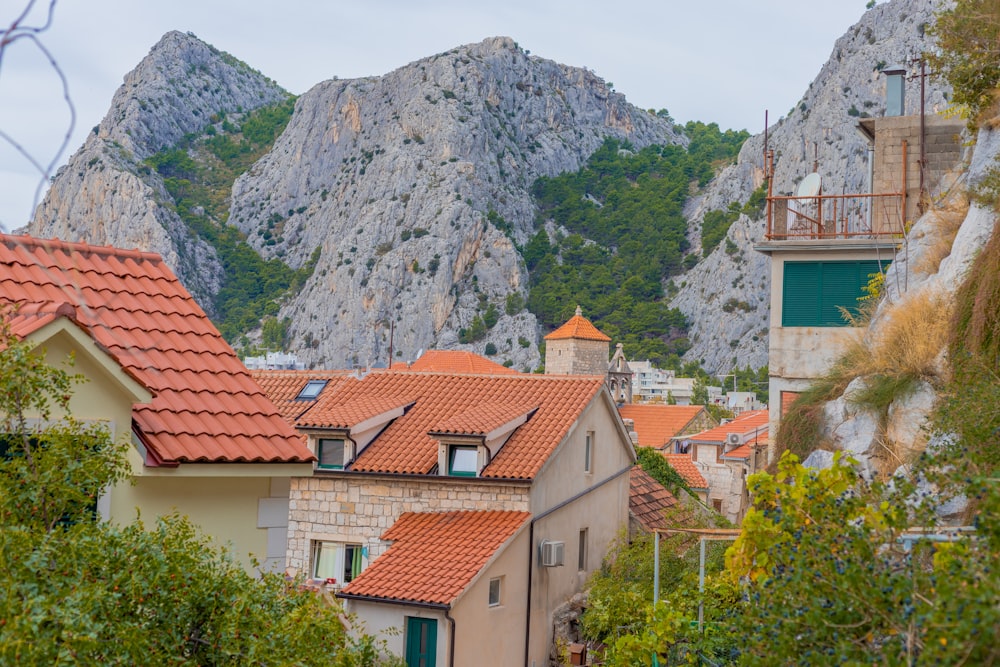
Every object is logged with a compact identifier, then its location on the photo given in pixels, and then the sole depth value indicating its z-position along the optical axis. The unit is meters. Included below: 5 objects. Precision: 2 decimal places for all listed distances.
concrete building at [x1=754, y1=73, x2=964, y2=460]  18.17
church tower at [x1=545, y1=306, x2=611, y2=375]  69.12
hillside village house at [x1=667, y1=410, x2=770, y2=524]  44.62
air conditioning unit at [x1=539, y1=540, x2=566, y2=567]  19.70
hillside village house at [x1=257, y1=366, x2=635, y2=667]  17.70
